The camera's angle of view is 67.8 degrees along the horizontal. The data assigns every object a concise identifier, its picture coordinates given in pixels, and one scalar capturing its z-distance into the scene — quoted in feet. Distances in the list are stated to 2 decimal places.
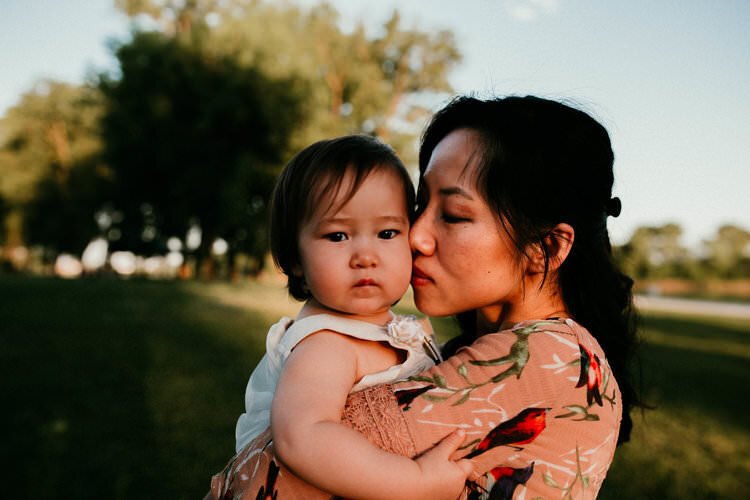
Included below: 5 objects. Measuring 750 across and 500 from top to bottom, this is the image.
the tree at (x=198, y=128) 63.21
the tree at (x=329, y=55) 63.36
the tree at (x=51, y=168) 108.58
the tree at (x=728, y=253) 176.04
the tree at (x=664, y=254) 169.99
